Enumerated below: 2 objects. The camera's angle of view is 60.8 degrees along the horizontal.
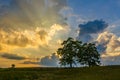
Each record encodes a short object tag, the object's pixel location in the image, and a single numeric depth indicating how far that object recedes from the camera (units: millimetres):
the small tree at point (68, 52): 41299
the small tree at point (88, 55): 41662
